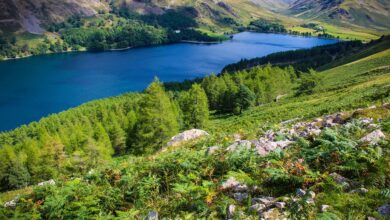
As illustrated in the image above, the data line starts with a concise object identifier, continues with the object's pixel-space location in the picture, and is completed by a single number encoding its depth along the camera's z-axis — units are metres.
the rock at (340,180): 7.86
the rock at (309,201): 7.19
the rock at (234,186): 9.13
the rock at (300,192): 7.81
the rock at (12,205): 11.30
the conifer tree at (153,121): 44.41
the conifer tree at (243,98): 78.12
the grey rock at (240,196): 8.57
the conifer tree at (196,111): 61.57
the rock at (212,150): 12.23
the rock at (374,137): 9.77
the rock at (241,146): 11.73
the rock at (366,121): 13.39
